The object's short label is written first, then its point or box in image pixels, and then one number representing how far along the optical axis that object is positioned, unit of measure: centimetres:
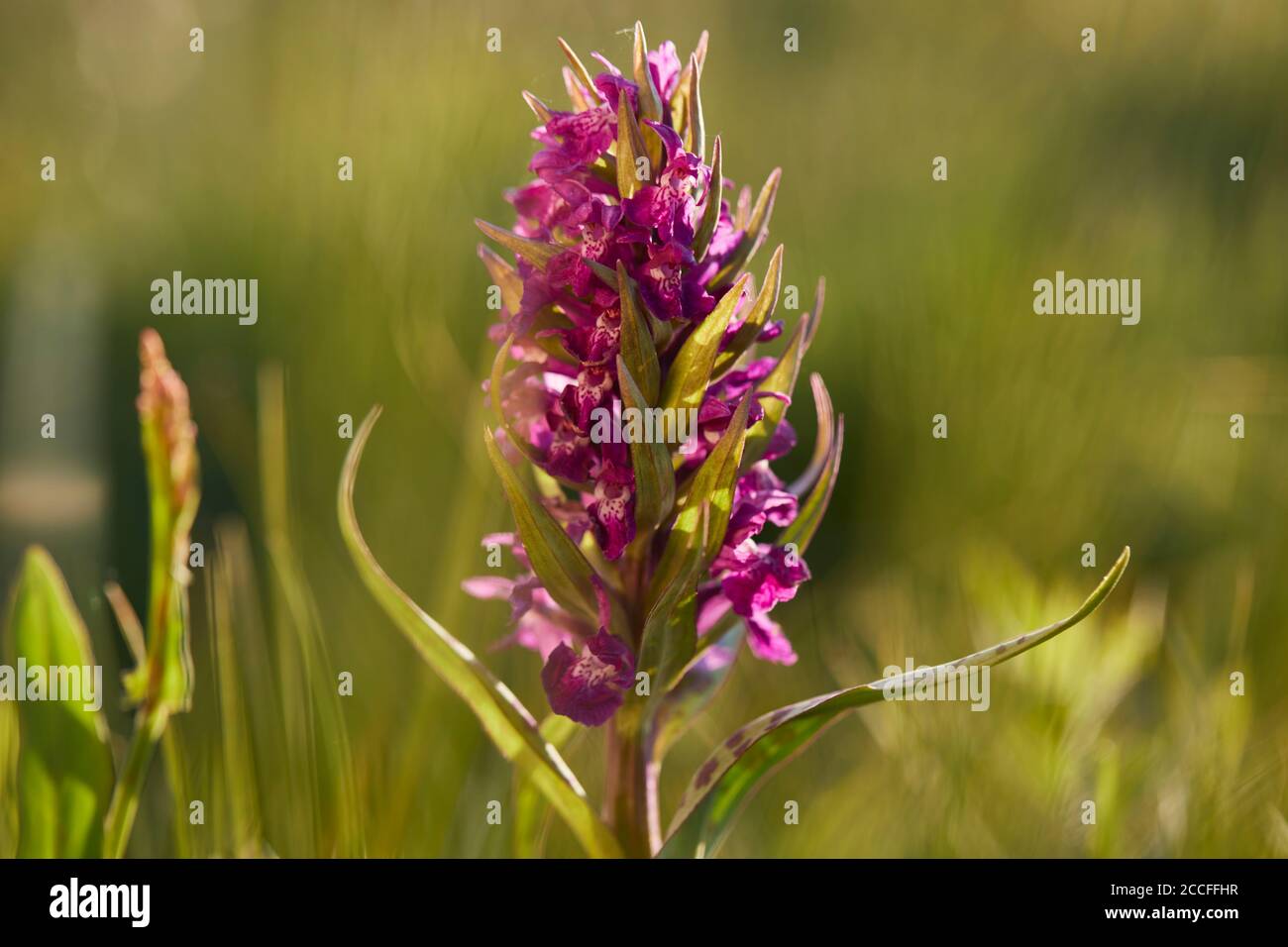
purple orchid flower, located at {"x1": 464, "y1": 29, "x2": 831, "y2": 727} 30
